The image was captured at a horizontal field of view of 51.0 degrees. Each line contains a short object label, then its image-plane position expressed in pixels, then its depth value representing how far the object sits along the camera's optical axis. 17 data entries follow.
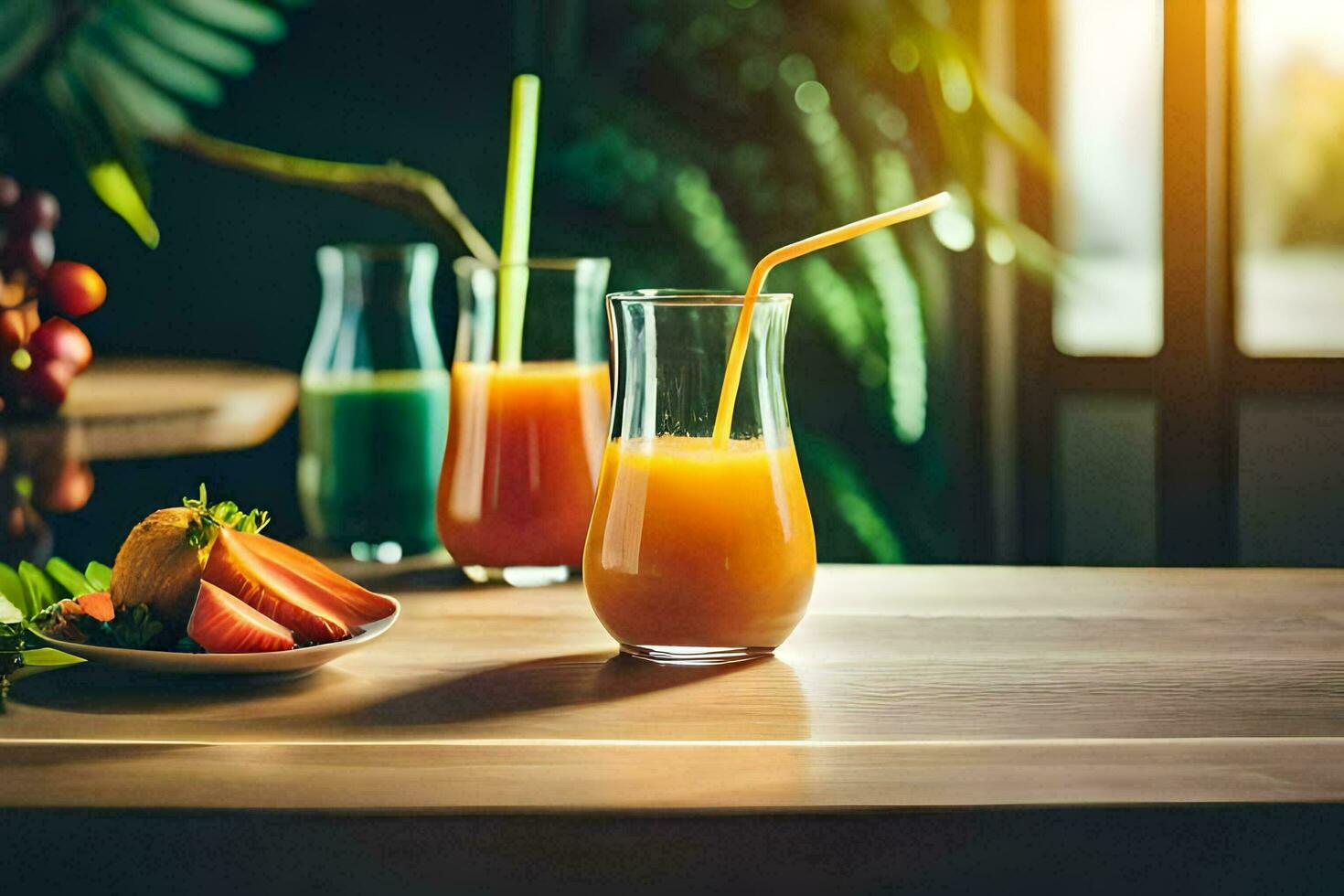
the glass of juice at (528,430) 1.01
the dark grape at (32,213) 1.58
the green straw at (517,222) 0.99
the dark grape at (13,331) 1.34
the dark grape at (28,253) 1.51
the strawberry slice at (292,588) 0.75
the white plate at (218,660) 0.71
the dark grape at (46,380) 1.36
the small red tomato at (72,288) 1.37
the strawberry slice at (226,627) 0.72
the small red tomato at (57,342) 1.35
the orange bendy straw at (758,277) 0.75
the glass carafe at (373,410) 1.14
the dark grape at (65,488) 1.46
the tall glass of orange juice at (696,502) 0.78
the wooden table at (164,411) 1.51
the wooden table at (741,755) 0.59
